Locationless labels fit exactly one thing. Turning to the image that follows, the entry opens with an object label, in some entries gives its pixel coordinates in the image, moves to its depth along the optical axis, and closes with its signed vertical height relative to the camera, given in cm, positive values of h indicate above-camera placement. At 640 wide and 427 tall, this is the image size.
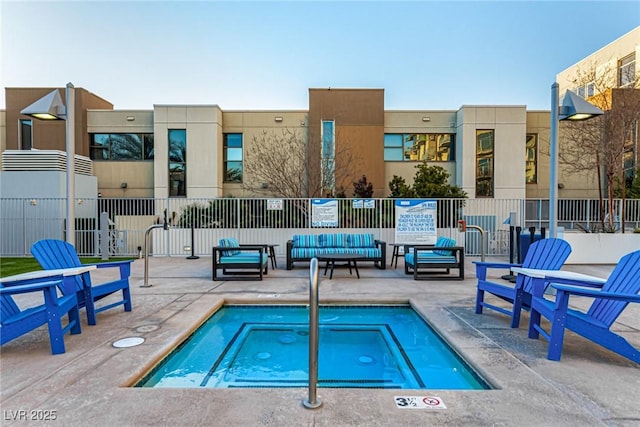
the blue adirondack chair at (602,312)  328 -104
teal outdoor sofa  941 -103
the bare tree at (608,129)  1087 +248
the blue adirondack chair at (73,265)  443 -72
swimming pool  344 -170
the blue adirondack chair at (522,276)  454 -91
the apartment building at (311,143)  1614 +304
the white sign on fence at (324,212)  1238 -14
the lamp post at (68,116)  601 +162
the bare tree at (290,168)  1594 +182
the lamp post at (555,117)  615 +158
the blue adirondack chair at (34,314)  328 -105
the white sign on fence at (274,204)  1249 +15
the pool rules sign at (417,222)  1184 -48
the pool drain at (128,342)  389 -149
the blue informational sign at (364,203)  1247 +17
